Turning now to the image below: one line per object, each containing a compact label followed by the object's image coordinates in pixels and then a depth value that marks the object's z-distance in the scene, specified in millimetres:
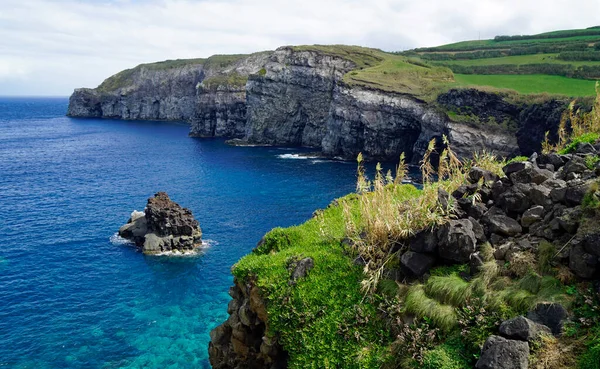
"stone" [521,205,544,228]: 11945
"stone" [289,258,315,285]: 14344
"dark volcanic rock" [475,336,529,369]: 8530
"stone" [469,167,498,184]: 14265
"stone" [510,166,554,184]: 13336
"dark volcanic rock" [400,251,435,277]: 12312
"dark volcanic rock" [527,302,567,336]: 9102
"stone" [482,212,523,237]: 12039
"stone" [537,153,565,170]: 14742
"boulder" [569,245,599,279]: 9594
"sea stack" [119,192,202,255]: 50906
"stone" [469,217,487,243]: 12289
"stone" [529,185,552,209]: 12203
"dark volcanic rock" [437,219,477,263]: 11898
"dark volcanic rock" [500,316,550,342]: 8914
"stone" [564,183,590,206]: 11209
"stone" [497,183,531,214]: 12539
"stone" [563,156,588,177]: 13264
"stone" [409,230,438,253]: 12375
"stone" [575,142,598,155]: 14525
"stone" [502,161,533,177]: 13875
